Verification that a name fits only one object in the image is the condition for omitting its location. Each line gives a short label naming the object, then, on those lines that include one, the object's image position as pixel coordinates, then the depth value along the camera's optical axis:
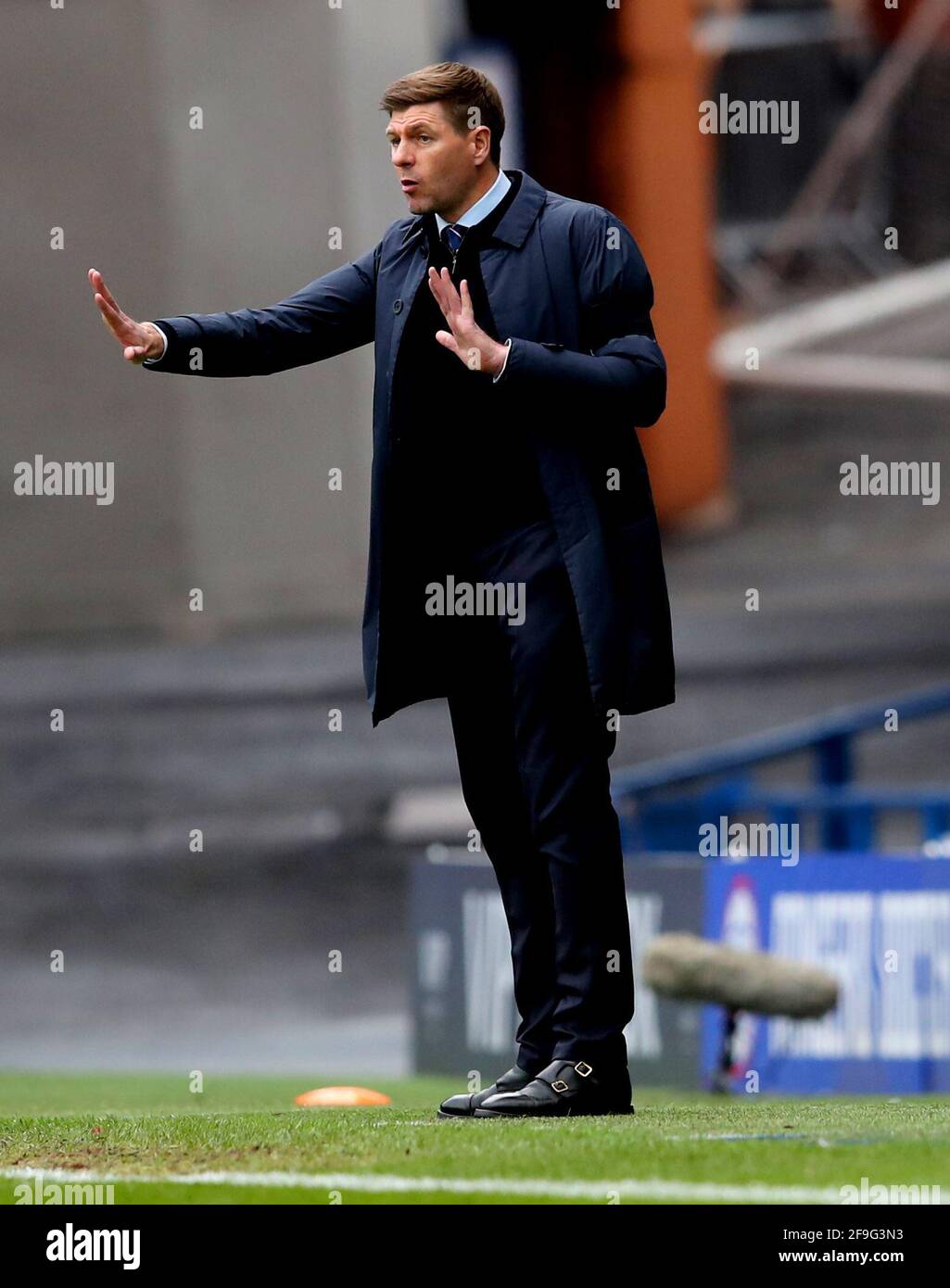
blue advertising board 11.76
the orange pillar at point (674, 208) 28.81
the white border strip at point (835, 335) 32.94
